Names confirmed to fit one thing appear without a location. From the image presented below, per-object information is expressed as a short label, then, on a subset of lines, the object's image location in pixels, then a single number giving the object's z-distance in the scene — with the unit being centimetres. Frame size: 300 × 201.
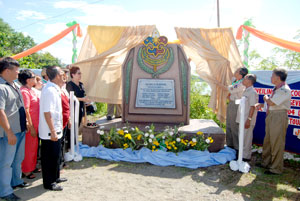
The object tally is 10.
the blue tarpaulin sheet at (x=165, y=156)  407
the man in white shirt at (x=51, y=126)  280
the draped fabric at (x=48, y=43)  545
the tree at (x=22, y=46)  1126
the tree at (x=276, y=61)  1070
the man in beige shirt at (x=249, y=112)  401
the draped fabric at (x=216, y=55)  475
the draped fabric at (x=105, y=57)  496
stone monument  513
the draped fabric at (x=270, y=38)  393
